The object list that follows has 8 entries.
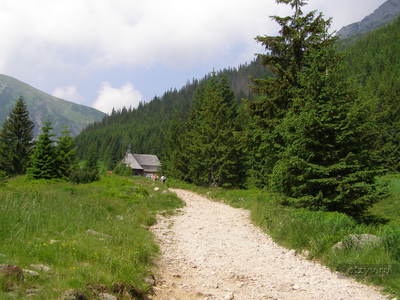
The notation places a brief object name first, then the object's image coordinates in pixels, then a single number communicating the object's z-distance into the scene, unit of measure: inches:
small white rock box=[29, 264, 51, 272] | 182.6
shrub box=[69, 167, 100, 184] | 1035.9
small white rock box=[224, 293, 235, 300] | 204.9
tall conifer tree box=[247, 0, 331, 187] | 612.4
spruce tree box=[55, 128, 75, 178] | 1157.1
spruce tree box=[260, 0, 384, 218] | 440.5
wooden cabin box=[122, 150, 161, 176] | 3412.4
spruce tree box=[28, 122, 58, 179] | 1075.3
